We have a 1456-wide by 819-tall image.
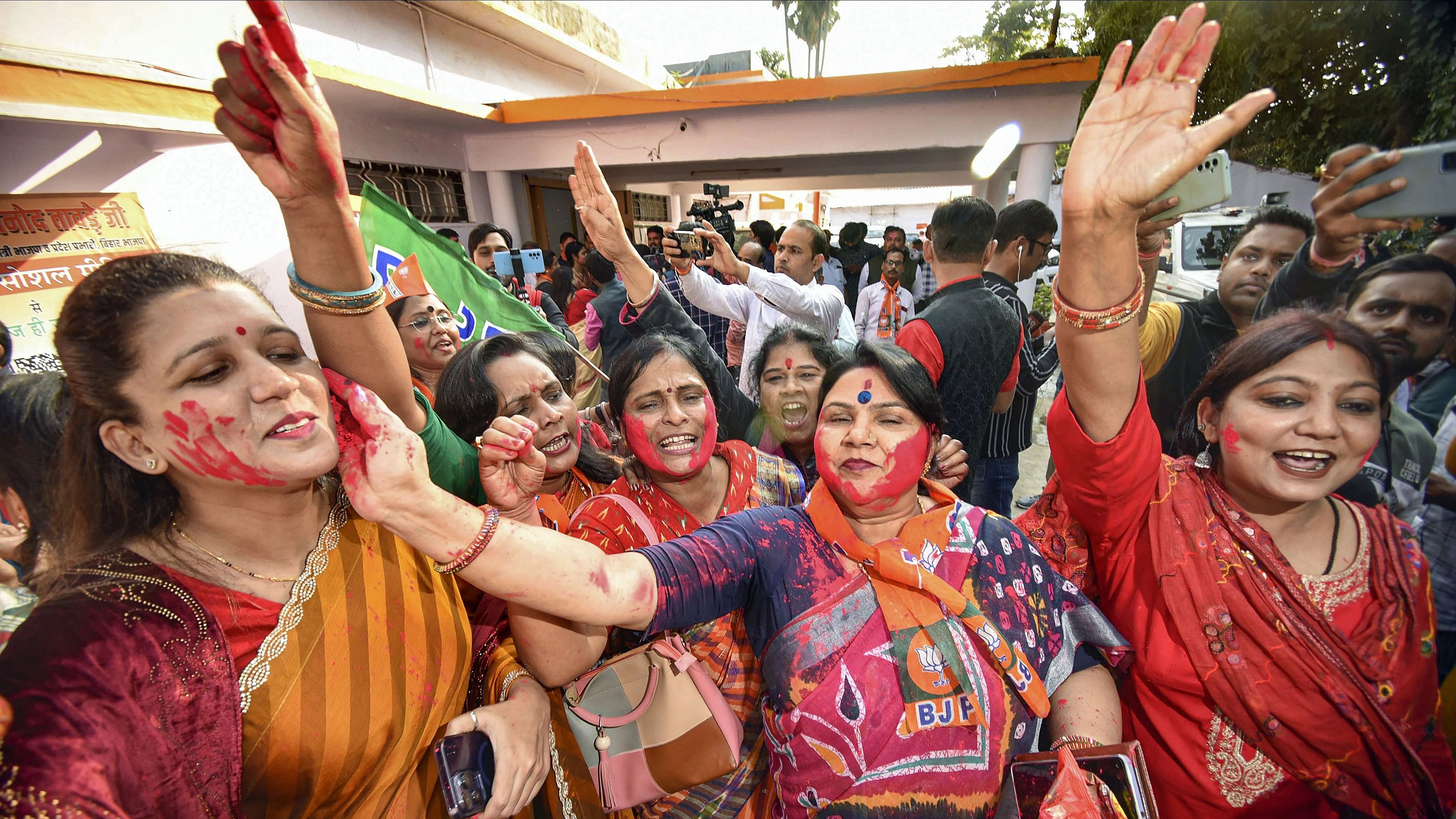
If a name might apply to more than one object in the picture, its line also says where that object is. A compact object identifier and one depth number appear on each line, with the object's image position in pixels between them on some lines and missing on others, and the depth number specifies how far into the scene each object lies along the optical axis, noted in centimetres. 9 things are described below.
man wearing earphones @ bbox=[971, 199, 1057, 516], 291
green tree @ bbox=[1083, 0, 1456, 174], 489
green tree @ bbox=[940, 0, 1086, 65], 2042
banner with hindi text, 317
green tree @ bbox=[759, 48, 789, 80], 2742
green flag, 239
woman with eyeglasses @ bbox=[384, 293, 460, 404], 258
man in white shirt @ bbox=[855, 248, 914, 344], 526
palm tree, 2428
